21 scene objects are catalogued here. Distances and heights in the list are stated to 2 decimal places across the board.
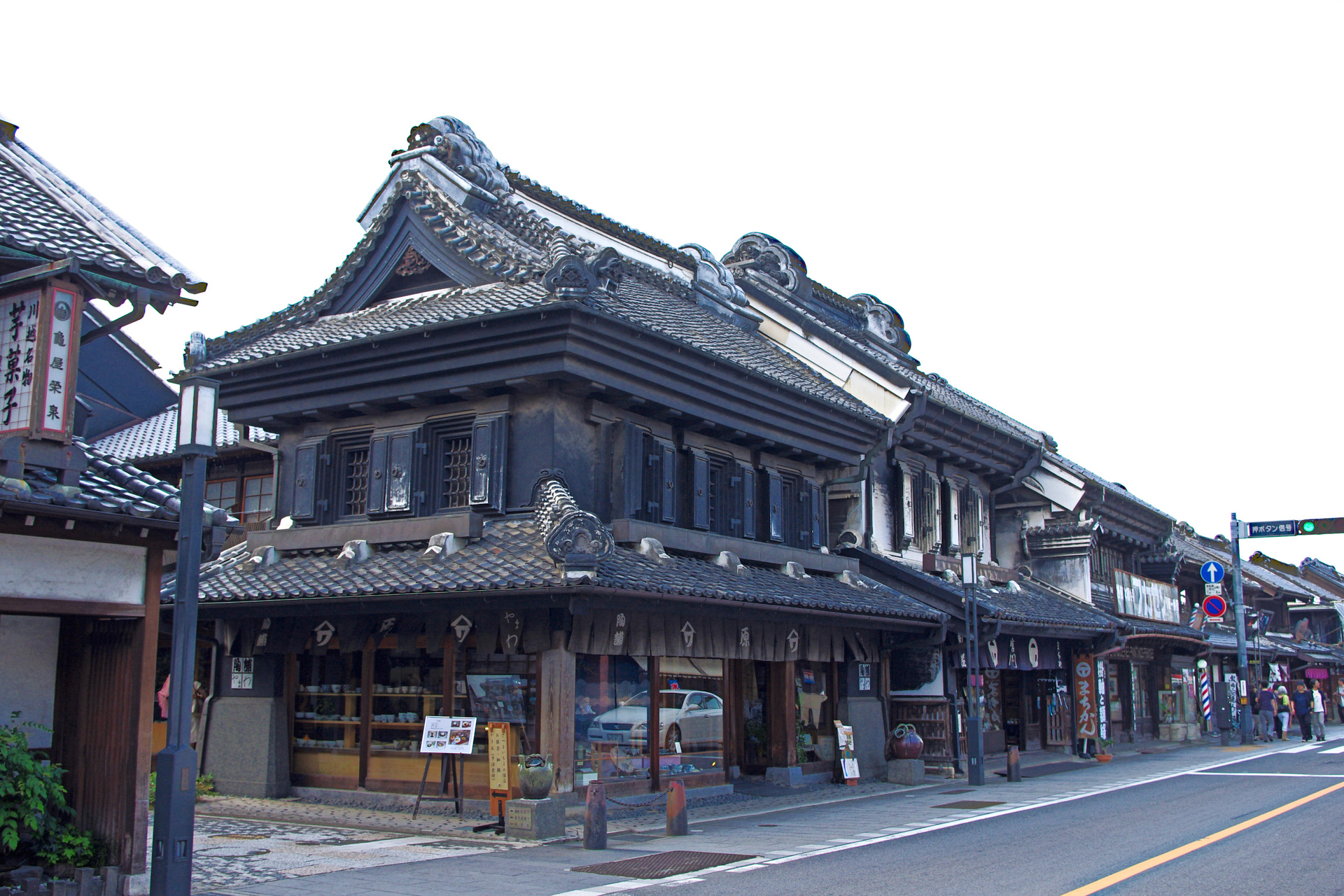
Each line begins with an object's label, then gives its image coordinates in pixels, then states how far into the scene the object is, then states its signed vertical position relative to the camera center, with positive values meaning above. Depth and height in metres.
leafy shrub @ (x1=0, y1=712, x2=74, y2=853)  9.41 -1.26
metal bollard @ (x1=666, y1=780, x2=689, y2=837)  14.67 -2.26
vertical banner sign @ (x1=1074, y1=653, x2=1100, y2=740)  29.16 -1.34
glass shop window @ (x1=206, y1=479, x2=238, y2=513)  23.78 +3.16
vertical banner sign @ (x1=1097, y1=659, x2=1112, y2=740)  31.53 -1.70
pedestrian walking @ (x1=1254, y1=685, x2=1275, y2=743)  37.44 -2.31
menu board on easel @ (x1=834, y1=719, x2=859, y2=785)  21.20 -2.12
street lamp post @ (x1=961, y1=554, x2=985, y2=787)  21.28 -0.81
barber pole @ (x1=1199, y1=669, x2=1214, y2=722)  39.45 -1.82
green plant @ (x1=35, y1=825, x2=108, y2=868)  10.22 -1.92
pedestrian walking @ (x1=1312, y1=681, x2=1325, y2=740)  39.06 -2.56
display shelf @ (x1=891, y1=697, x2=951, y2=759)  23.42 -1.59
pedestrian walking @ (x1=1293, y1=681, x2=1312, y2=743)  36.25 -2.12
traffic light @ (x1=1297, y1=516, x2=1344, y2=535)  33.66 +3.58
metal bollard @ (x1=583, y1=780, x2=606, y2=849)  13.64 -2.18
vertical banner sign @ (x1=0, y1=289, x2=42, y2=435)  9.80 +2.52
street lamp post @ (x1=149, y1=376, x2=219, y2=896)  8.55 -0.24
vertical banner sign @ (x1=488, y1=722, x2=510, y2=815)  14.93 -1.61
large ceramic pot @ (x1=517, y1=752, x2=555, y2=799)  14.54 -1.77
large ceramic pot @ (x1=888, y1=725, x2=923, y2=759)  22.05 -1.99
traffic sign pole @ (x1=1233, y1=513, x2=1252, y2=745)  34.97 +0.00
